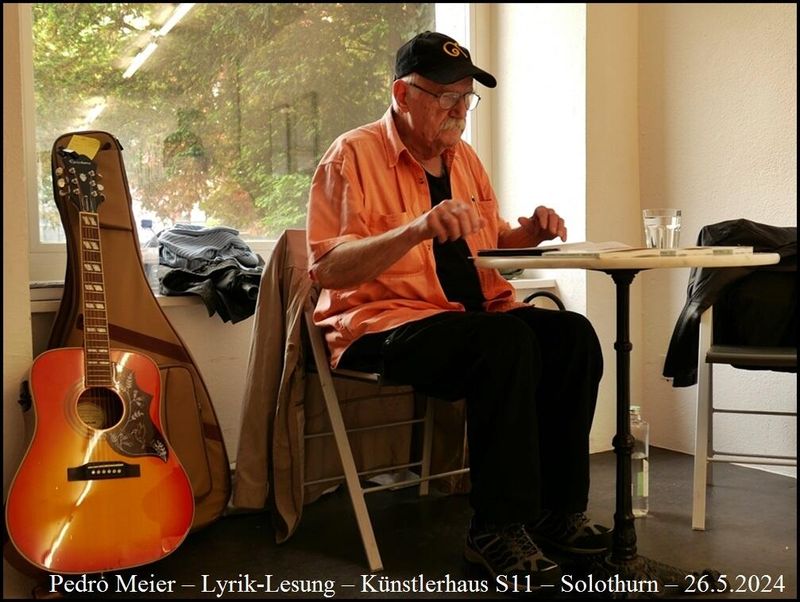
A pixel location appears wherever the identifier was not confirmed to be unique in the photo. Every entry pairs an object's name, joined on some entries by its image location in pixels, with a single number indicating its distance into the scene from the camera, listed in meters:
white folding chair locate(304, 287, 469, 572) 1.85
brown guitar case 1.90
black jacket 2.16
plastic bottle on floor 2.22
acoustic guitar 1.65
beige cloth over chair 2.03
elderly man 1.65
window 2.36
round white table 1.58
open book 1.47
